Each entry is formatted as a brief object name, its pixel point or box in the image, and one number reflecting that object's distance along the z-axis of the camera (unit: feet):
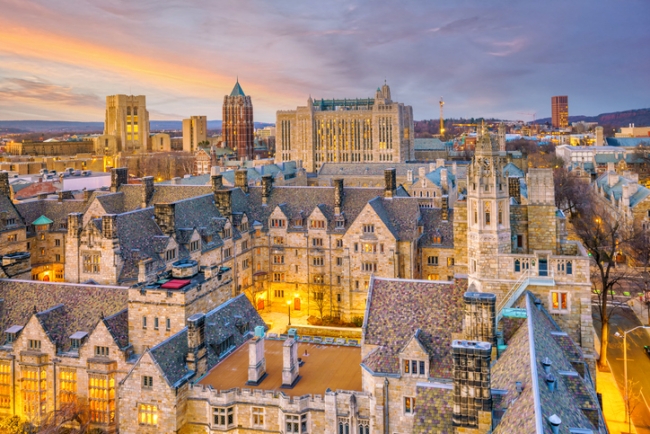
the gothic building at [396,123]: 652.07
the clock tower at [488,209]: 121.49
